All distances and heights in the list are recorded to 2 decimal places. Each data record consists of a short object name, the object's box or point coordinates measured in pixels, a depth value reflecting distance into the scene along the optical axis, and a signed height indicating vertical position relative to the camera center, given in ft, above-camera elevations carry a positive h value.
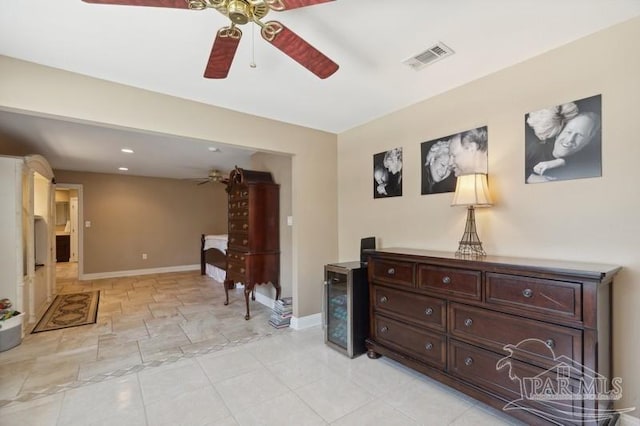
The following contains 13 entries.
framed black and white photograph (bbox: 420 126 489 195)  8.09 +1.56
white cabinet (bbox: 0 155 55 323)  10.54 -0.78
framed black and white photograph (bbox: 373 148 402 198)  10.30 +1.39
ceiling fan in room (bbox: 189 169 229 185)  20.29 +2.60
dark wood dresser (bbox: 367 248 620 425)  5.24 -2.43
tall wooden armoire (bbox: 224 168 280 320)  13.30 -0.82
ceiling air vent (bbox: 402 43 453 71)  6.63 +3.61
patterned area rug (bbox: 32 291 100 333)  12.09 -4.46
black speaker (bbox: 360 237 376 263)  10.87 -1.11
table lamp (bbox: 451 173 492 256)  7.35 +0.29
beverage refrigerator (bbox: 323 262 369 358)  9.27 -3.00
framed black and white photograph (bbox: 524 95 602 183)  6.19 +1.54
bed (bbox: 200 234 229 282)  19.84 -3.22
